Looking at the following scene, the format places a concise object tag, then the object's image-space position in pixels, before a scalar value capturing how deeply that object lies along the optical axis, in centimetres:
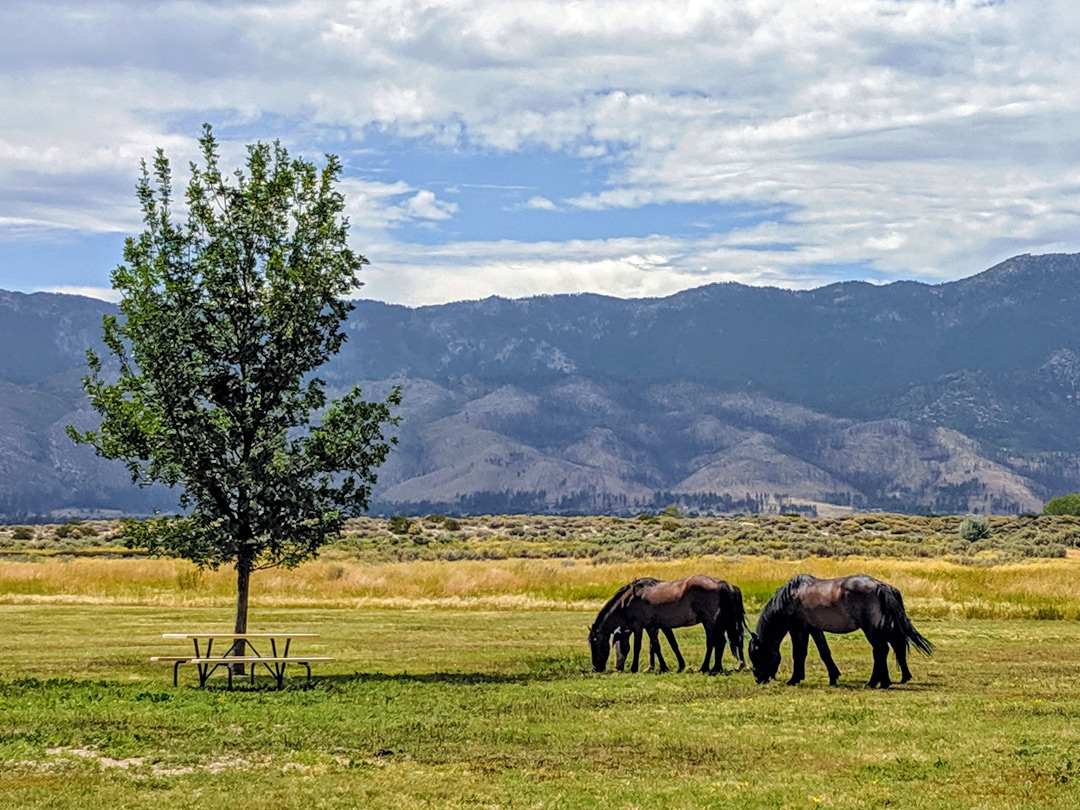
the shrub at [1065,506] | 16662
